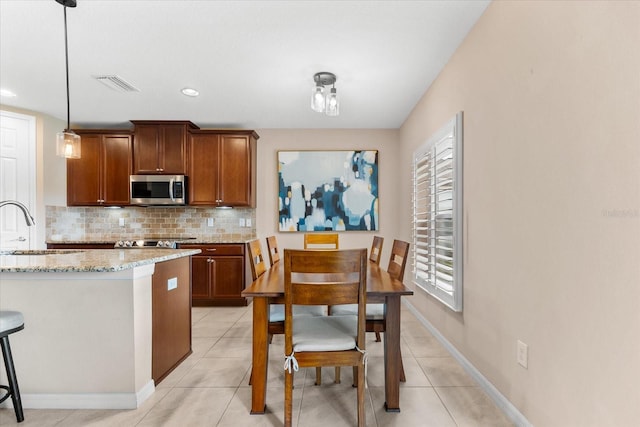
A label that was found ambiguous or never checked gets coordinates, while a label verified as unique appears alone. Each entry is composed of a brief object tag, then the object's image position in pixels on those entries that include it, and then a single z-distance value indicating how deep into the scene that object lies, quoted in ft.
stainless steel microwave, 14.40
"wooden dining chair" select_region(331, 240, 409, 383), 6.67
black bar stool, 5.66
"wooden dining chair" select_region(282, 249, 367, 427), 5.36
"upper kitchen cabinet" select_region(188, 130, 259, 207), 14.70
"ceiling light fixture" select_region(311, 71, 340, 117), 9.39
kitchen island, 6.47
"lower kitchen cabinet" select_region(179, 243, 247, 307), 13.98
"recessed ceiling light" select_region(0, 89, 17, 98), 11.37
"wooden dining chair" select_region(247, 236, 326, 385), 6.64
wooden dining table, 6.23
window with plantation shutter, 8.33
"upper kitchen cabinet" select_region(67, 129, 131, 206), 14.85
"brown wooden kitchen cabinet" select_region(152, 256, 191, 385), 7.37
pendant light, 7.45
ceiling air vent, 10.25
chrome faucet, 7.62
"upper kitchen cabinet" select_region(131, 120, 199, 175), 14.55
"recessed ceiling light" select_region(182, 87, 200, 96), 11.24
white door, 12.74
